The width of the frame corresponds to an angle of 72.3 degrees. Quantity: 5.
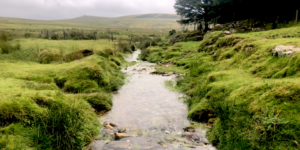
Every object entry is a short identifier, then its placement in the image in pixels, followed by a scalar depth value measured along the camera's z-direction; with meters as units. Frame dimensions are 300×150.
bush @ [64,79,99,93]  9.78
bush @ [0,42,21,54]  15.56
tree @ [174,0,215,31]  31.66
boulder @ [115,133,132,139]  6.19
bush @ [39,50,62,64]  14.01
